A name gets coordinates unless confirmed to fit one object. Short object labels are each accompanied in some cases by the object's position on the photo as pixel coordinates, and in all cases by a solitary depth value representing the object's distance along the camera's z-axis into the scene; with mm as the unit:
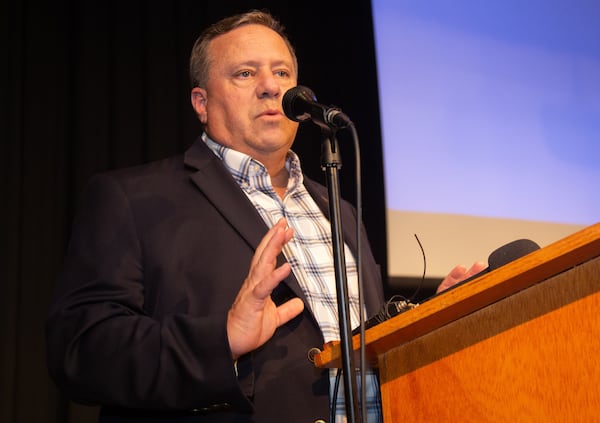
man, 1746
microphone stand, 1545
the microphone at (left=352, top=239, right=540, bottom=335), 1637
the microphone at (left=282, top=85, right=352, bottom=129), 1655
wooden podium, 1477
